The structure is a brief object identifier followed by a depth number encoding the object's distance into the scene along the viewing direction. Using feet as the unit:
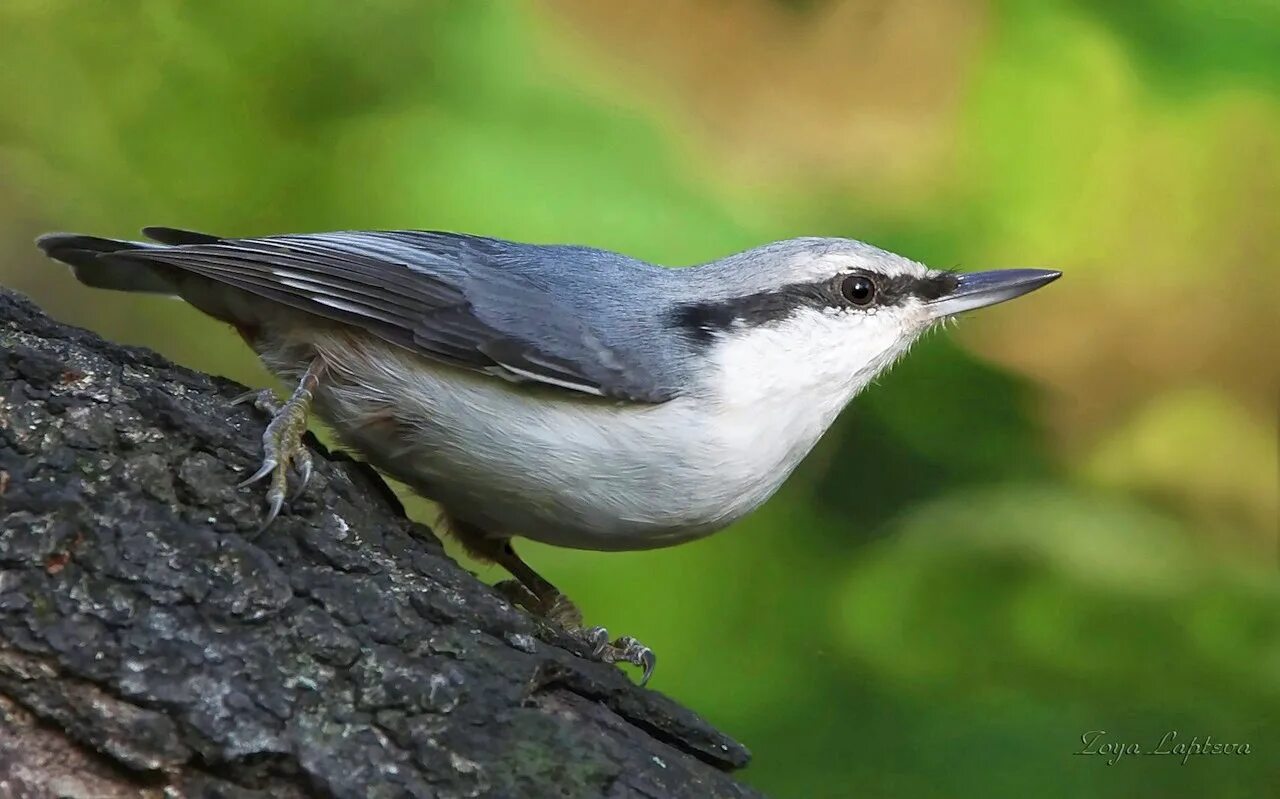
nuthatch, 8.55
